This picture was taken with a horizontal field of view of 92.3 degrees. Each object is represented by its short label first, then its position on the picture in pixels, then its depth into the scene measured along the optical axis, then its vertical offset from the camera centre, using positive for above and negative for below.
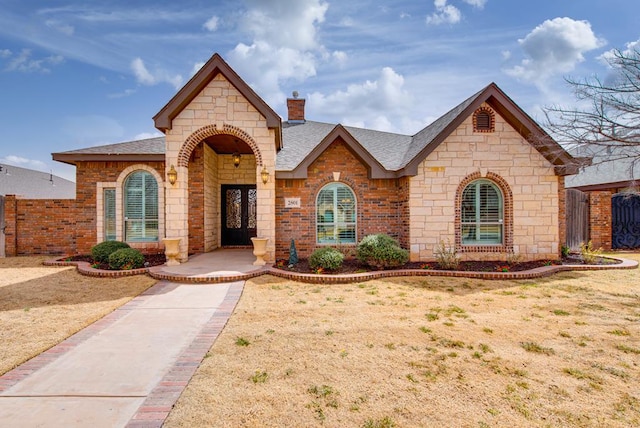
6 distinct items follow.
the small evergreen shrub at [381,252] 8.04 -0.99
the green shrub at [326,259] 7.80 -1.14
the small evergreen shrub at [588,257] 9.06 -1.24
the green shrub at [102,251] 8.62 -1.04
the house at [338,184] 8.78 +0.98
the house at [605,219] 12.01 -0.15
